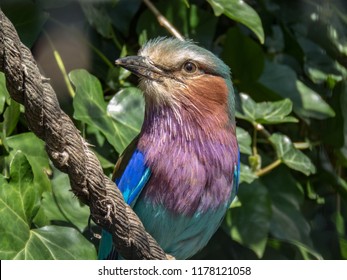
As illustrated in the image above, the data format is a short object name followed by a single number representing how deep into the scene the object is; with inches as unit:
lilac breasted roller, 217.8
